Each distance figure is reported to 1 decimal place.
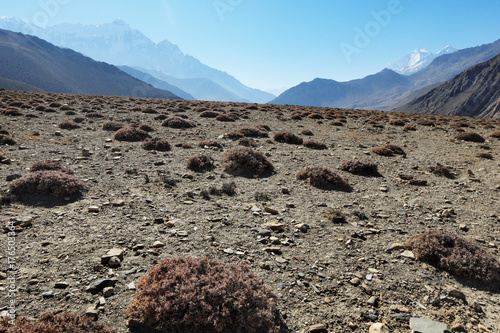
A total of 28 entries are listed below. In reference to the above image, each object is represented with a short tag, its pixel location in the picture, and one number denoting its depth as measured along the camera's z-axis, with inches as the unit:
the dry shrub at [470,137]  777.6
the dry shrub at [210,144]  606.4
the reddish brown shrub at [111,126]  750.5
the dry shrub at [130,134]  635.5
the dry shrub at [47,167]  368.9
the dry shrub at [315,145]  658.8
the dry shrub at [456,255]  194.7
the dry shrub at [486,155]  573.0
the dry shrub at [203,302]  134.5
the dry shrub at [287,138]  708.7
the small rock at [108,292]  160.2
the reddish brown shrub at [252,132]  765.9
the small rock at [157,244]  218.2
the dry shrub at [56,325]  119.5
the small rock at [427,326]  145.1
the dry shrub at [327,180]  395.2
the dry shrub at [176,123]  848.9
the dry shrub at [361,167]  469.4
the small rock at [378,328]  146.1
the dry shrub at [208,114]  1121.4
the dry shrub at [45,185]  299.7
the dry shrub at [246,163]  446.6
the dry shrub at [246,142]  649.0
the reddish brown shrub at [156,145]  569.6
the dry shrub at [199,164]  450.6
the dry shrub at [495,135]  817.0
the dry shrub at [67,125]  737.0
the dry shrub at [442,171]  464.1
